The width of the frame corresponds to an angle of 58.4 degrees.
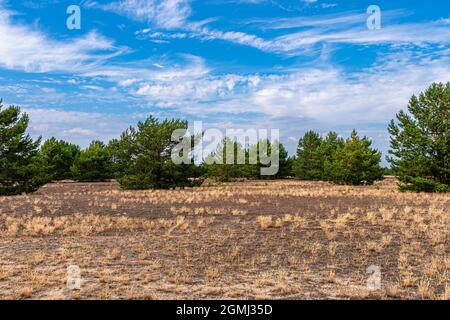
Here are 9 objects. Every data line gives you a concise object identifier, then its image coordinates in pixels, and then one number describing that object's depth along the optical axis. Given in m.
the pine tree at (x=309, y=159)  66.88
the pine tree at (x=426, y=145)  34.19
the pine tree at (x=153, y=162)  41.38
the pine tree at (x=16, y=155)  34.25
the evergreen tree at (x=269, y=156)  77.00
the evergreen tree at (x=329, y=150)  57.09
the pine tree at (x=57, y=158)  59.89
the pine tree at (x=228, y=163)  66.00
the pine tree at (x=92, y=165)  62.78
